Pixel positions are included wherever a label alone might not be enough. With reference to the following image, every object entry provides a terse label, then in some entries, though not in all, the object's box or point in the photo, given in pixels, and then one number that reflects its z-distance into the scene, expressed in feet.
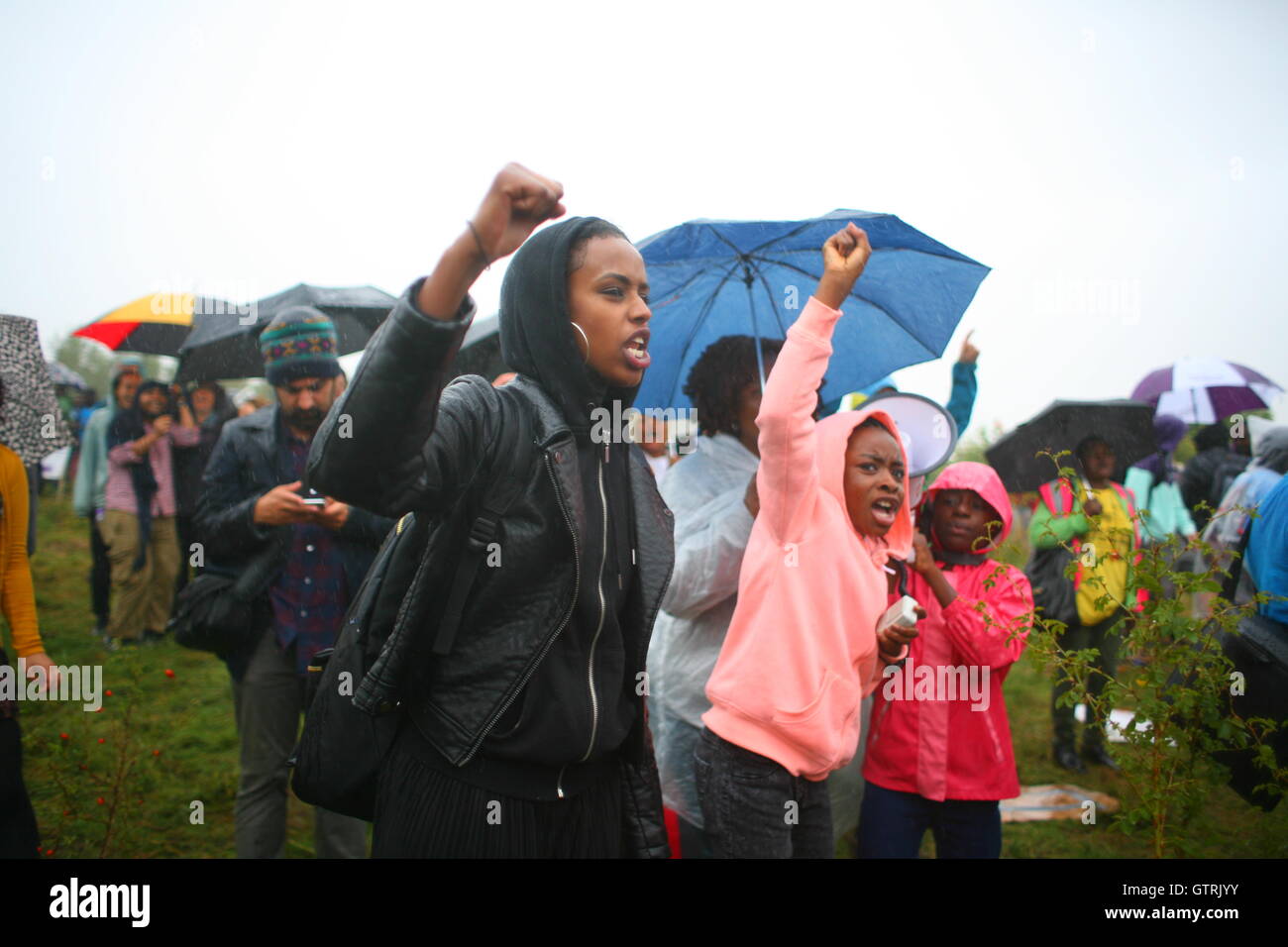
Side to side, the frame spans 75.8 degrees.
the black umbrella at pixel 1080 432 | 16.92
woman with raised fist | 4.30
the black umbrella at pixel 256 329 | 14.97
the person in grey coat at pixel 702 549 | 9.10
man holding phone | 9.36
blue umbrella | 9.36
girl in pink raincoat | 8.82
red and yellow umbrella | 20.95
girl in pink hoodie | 7.08
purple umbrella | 22.49
